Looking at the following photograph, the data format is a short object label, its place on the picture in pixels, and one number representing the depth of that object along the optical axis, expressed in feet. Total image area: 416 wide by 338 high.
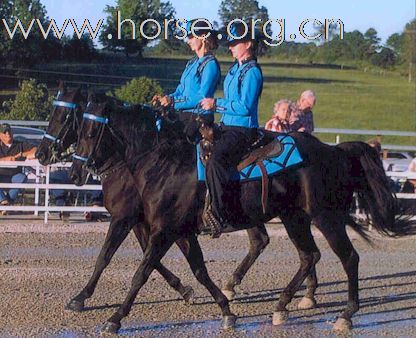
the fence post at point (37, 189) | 42.83
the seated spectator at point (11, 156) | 44.45
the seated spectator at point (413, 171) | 46.15
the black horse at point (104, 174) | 23.85
